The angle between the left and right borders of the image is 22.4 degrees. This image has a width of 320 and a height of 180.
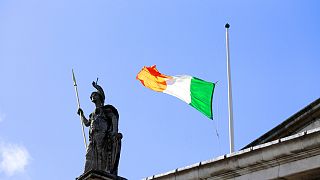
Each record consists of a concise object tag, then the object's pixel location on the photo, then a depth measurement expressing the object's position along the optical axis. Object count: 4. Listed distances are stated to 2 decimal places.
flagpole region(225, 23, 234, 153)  28.75
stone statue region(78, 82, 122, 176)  19.66
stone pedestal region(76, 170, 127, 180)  18.86
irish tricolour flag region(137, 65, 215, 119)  30.08
